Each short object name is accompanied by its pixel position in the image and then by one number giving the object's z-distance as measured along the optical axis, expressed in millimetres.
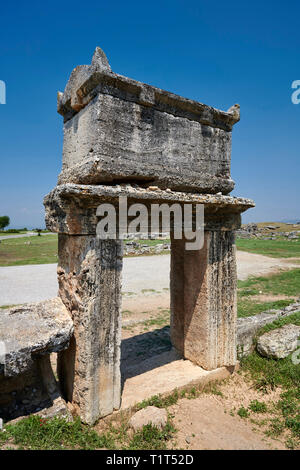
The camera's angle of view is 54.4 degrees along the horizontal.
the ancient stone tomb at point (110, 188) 3770
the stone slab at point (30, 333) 3410
